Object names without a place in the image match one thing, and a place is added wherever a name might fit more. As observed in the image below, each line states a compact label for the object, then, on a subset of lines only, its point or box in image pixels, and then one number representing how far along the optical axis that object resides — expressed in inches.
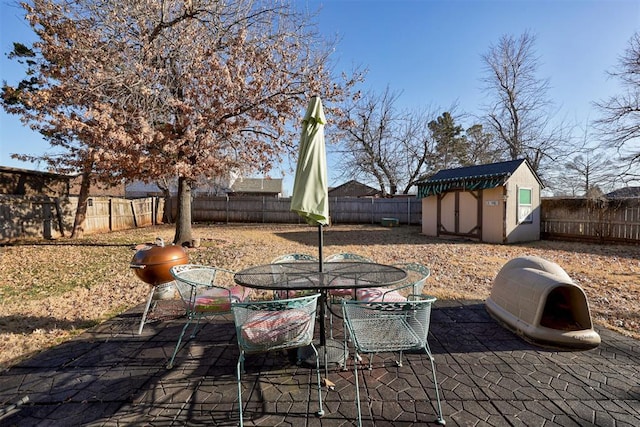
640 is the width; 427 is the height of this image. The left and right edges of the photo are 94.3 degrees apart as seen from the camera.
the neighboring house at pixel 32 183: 400.0
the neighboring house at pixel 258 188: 1209.6
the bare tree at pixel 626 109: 413.7
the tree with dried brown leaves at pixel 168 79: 262.7
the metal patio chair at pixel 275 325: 76.9
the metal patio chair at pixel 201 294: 107.0
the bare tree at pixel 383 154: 764.6
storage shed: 396.8
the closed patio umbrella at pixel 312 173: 104.5
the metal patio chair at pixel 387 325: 77.6
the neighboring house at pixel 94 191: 541.1
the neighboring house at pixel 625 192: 428.5
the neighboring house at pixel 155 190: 782.5
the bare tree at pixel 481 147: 775.7
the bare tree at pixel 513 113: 721.0
